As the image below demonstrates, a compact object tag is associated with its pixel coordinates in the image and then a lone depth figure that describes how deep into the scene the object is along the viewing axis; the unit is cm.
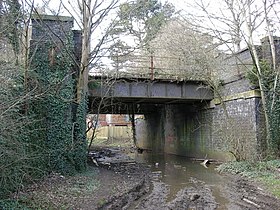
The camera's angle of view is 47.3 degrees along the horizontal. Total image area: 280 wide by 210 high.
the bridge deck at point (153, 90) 1748
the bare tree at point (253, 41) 1562
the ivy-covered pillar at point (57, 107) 1203
